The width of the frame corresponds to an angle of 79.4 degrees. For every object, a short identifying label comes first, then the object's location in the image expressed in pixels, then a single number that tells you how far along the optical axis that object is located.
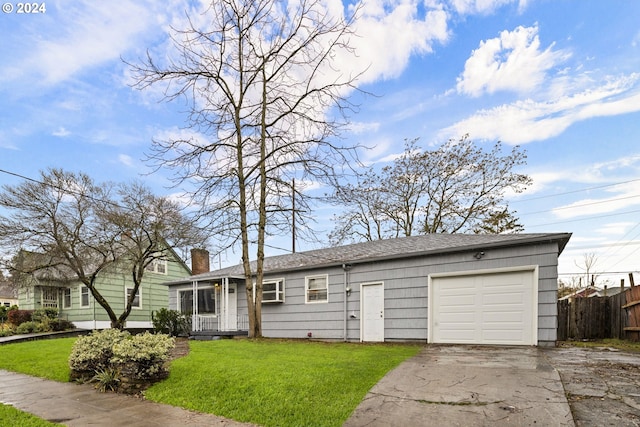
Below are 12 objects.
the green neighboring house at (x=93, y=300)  19.14
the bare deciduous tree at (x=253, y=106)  11.45
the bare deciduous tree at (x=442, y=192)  20.47
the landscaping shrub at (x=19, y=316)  18.84
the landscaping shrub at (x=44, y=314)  18.55
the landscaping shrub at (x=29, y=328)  17.25
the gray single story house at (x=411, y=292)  9.60
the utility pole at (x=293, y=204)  11.94
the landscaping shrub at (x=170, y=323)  15.20
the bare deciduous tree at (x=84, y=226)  13.81
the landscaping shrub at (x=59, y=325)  18.28
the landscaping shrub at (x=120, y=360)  6.21
